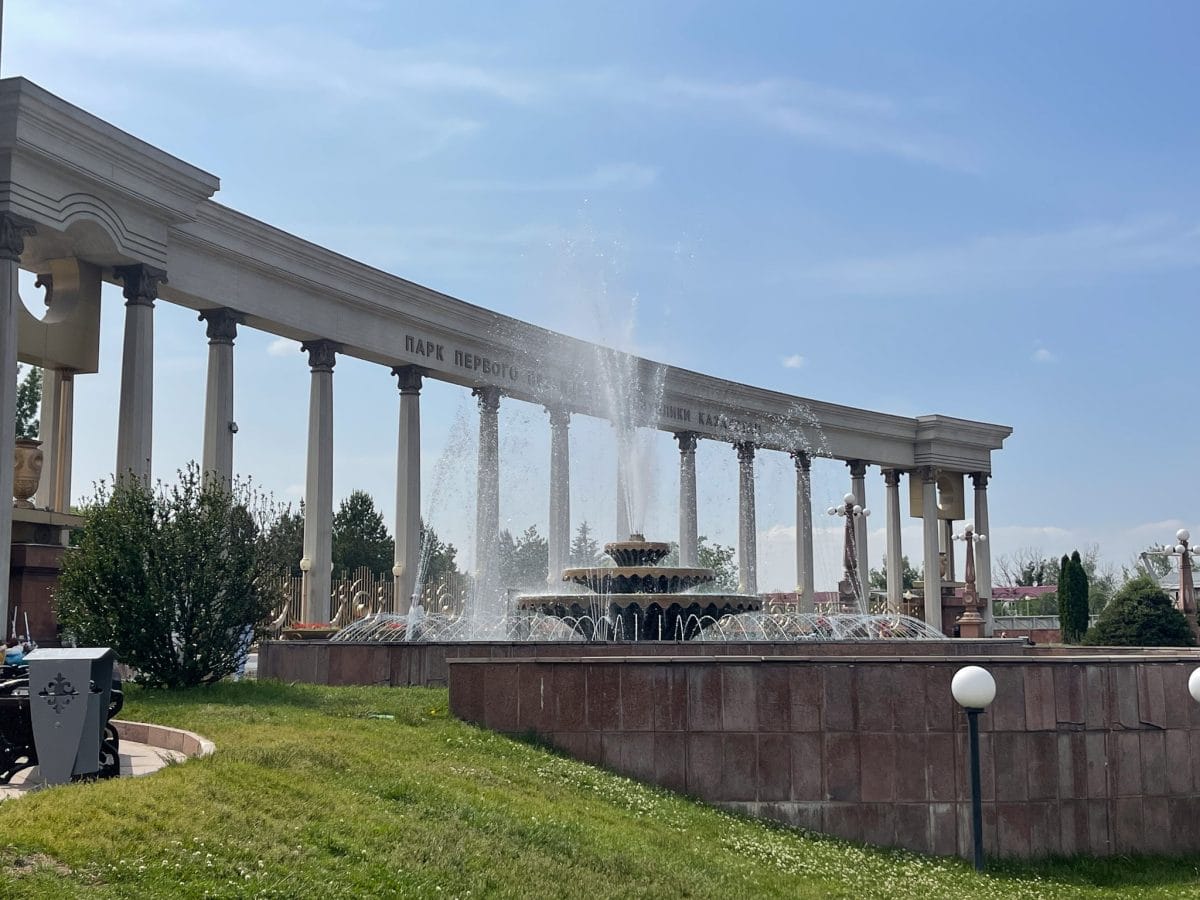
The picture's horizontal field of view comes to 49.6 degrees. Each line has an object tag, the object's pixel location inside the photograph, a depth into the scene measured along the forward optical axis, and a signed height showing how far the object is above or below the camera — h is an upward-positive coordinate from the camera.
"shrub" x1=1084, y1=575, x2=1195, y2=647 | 33.25 -0.43
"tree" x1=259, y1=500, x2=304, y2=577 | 17.20 +0.91
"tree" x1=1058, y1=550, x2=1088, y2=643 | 46.72 +0.17
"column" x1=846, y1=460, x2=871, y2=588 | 51.81 +4.15
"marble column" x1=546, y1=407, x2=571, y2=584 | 38.31 +3.46
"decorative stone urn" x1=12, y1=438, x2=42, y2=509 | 23.39 +2.55
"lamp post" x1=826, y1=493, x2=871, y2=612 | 35.44 +1.48
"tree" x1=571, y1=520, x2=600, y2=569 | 41.59 +2.02
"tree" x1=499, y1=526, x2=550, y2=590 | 43.31 +1.85
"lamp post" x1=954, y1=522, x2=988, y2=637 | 41.47 -0.02
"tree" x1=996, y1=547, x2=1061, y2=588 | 122.33 +3.01
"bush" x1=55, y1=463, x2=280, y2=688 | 15.87 +0.28
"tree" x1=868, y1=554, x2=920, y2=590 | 92.06 +2.31
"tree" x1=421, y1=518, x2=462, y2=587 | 58.35 +2.46
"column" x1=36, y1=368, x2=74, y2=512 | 25.94 +3.51
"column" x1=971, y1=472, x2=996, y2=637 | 56.81 +2.70
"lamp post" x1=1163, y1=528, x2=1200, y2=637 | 37.50 +1.12
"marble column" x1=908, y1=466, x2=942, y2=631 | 54.28 +2.60
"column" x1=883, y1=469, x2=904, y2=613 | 55.38 +2.64
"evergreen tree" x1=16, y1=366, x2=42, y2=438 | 59.69 +9.60
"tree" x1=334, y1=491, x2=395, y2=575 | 61.97 +3.55
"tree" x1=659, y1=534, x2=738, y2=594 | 56.92 +2.36
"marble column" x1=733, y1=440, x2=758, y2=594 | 46.31 +2.48
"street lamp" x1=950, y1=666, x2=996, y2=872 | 11.40 -0.79
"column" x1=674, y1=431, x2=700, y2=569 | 43.38 +3.51
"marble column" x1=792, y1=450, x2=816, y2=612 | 50.03 +3.45
